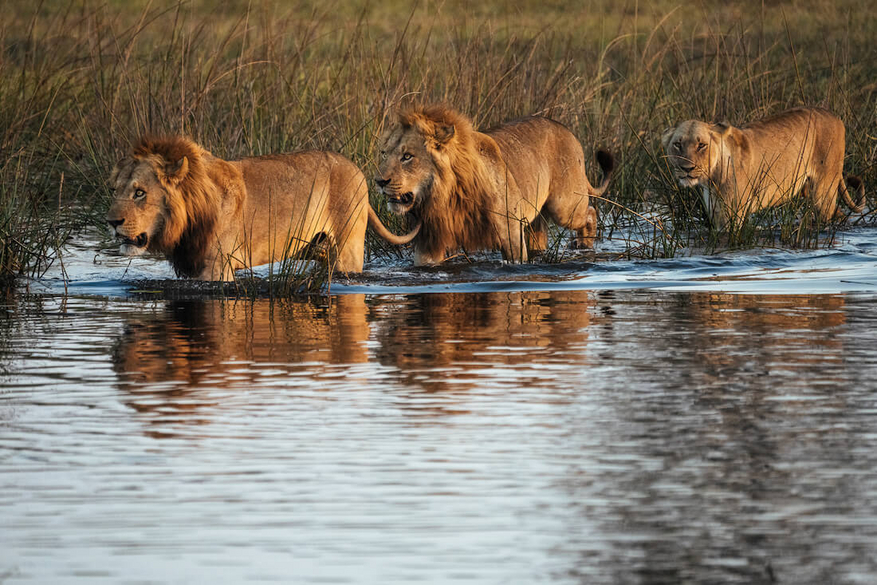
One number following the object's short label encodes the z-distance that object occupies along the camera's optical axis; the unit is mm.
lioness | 22781
